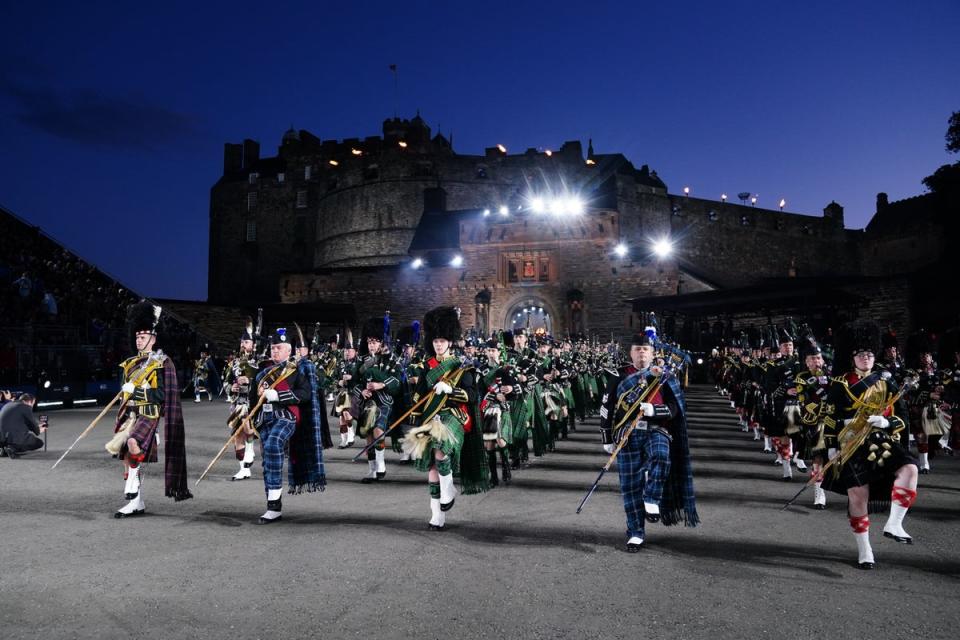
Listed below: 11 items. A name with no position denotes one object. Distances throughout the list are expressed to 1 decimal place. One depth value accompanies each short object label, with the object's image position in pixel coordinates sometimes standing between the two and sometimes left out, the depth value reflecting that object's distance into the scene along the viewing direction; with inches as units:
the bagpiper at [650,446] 227.6
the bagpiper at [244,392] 367.2
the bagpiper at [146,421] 271.3
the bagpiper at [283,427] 266.7
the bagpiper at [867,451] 211.0
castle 1598.2
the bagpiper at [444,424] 256.7
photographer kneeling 446.3
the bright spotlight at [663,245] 1605.6
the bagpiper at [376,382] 374.0
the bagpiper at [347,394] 409.1
